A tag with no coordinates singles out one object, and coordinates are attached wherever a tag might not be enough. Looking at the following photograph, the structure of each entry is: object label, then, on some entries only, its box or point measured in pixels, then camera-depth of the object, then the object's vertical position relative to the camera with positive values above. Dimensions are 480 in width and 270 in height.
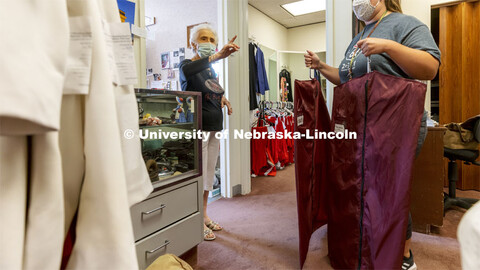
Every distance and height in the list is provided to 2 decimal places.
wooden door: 2.77 +0.61
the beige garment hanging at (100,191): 0.42 -0.09
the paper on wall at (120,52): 0.54 +0.17
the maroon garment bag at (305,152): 1.45 -0.13
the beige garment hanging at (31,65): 0.32 +0.09
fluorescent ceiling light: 4.66 +2.21
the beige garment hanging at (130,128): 0.56 +0.00
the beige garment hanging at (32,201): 0.36 -0.09
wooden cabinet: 1.88 -0.42
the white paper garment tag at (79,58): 0.43 +0.12
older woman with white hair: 1.85 +0.30
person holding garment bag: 1.08 +0.33
